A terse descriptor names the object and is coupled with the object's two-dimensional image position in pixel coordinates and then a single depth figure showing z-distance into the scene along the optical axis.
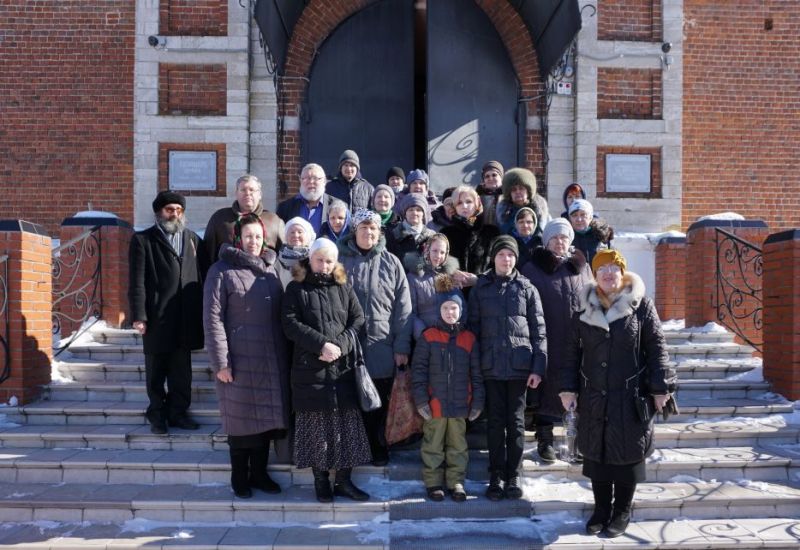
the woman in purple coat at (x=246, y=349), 4.58
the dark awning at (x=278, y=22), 7.76
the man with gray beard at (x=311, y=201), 5.64
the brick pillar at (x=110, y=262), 7.29
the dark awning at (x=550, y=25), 7.85
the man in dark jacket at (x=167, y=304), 5.21
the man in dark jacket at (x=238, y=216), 5.23
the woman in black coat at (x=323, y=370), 4.56
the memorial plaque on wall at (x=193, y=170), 8.79
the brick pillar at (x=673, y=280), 8.41
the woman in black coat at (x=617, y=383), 4.27
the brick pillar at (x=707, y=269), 7.65
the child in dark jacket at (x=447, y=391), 4.68
